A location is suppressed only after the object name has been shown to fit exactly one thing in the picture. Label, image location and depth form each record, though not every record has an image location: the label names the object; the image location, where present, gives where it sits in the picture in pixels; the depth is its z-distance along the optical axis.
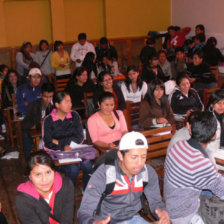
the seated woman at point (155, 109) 4.55
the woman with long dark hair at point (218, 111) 3.31
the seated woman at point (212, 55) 8.38
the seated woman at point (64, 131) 3.73
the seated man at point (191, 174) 2.36
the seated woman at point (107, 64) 7.59
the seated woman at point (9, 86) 5.86
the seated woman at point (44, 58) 8.56
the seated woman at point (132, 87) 5.58
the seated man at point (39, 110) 4.36
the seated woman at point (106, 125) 3.88
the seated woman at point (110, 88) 5.28
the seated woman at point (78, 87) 5.73
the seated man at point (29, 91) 5.23
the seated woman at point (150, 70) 6.81
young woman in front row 2.38
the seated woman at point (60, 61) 8.25
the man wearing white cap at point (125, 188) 2.23
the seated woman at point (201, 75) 6.42
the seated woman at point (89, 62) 7.22
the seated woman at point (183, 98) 5.02
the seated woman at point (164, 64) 7.51
